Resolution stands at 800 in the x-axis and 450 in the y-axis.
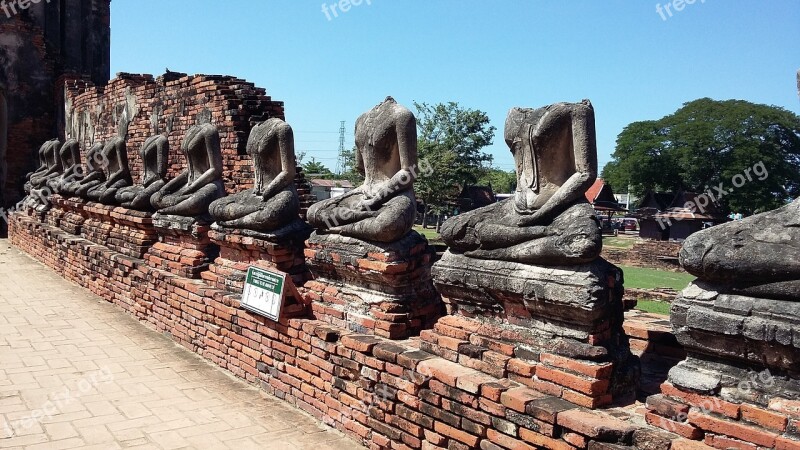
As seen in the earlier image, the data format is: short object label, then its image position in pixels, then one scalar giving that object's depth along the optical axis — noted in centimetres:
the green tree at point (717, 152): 3347
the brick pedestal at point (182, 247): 678
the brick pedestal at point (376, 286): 445
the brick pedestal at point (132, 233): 812
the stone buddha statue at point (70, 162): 1297
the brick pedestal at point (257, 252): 556
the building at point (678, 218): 2402
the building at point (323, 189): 3730
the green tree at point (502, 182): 5944
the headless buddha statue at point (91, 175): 1099
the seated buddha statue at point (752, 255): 265
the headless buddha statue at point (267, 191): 559
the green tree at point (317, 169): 5119
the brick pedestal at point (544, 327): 326
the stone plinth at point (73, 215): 1072
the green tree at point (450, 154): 2772
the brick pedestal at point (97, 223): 929
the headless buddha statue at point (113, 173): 969
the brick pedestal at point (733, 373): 260
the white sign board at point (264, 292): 502
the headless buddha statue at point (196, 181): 705
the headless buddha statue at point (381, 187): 454
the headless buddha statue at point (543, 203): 347
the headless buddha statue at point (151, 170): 866
